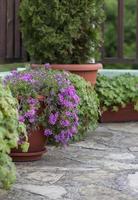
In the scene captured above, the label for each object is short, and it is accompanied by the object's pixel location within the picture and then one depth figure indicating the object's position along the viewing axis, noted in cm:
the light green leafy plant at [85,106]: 652
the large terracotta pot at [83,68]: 721
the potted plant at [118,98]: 800
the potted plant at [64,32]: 717
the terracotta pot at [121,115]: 824
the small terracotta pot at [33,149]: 558
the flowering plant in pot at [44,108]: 552
